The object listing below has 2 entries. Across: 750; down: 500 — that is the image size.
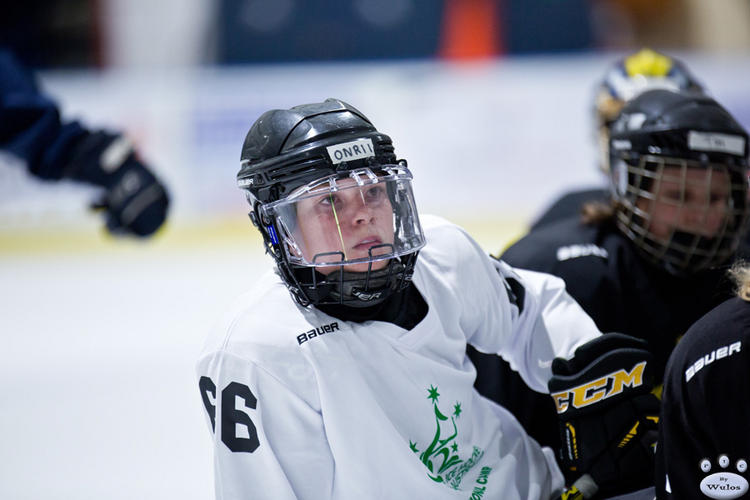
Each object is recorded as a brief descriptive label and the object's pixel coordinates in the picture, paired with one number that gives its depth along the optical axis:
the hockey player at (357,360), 5.63
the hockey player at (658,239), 5.97
